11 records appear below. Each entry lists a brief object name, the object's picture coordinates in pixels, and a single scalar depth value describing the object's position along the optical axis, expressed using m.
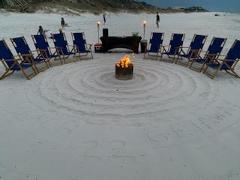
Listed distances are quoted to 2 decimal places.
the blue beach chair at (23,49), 5.36
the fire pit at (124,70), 4.84
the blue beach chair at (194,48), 6.00
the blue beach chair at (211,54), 5.36
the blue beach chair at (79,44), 6.47
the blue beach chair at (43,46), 5.88
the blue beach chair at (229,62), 4.97
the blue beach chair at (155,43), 6.47
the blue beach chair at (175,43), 6.33
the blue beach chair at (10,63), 4.88
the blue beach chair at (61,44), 6.19
